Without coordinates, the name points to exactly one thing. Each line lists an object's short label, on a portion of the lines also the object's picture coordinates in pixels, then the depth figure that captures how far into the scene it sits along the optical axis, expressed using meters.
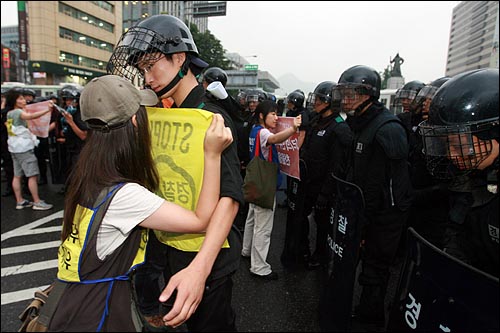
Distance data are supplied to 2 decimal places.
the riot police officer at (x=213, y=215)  0.87
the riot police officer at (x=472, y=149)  0.89
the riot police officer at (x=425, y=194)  2.73
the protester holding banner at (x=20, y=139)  4.50
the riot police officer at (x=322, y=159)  2.59
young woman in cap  0.88
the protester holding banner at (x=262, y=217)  2.28
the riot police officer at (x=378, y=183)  2.07
